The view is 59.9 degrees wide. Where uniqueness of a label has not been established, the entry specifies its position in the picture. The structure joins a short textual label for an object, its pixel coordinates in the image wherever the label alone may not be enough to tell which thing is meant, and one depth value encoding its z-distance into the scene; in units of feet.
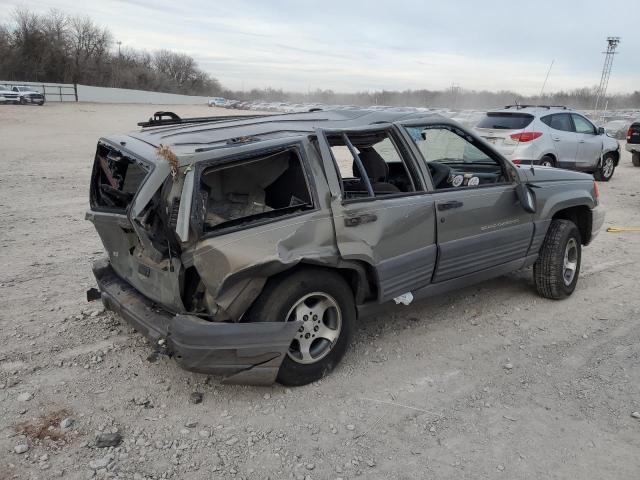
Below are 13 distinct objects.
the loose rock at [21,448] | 9.77
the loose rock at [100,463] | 9.48
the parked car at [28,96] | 136.83
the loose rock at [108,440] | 10.08
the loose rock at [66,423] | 10.52
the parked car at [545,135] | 36.50
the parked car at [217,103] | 246.88
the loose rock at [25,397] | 11.34
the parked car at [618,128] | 88.58
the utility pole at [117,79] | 264.11
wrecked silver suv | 10.62
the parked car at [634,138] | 52.70
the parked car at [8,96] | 132.77
